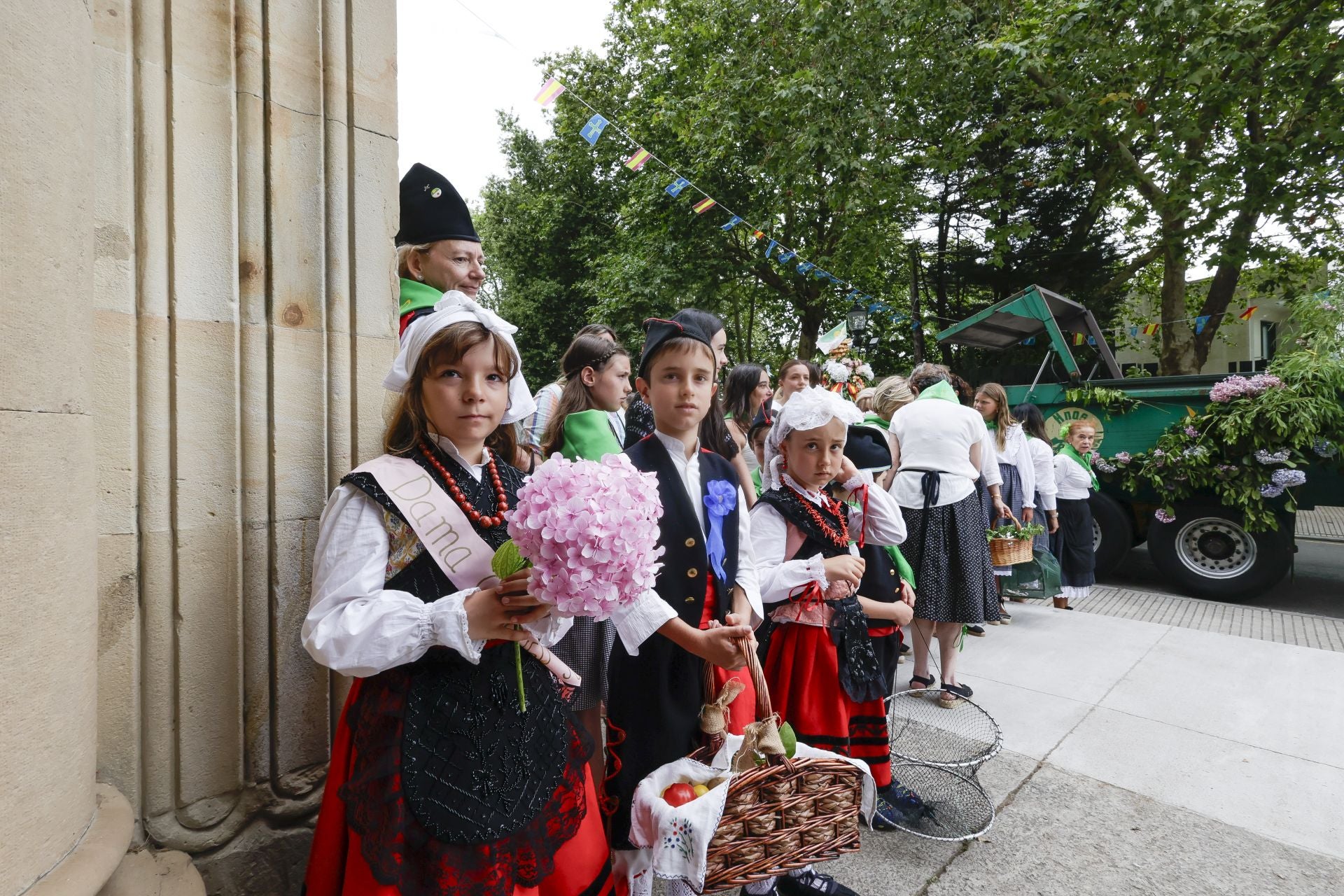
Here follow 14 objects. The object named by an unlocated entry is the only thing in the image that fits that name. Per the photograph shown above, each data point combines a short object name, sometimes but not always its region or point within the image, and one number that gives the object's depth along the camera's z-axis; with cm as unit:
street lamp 1089
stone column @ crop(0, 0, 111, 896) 110
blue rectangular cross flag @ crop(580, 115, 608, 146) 769
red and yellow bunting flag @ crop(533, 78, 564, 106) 736
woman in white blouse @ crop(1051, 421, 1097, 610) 614
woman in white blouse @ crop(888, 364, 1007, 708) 386
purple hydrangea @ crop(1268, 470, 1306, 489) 582
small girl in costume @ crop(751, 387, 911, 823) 233
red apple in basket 167
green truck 629
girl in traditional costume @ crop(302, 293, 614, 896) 128
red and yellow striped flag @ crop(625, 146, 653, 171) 859
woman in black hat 217
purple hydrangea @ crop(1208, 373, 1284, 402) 606
